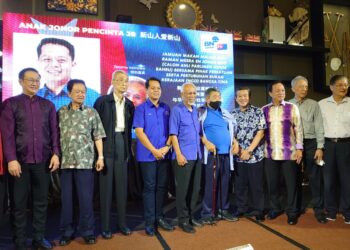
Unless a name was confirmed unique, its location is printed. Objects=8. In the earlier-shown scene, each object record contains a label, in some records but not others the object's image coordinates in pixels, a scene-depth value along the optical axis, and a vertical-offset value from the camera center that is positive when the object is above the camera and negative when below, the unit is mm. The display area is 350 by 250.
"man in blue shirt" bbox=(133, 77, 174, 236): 2799 -160
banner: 3629 +944
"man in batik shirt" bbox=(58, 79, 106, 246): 2566 -198
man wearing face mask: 3062 -240
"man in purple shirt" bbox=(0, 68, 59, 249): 2379 -128
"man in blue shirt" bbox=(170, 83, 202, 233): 2865 -230
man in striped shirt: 3123 -176
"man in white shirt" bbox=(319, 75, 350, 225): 3098 -190
